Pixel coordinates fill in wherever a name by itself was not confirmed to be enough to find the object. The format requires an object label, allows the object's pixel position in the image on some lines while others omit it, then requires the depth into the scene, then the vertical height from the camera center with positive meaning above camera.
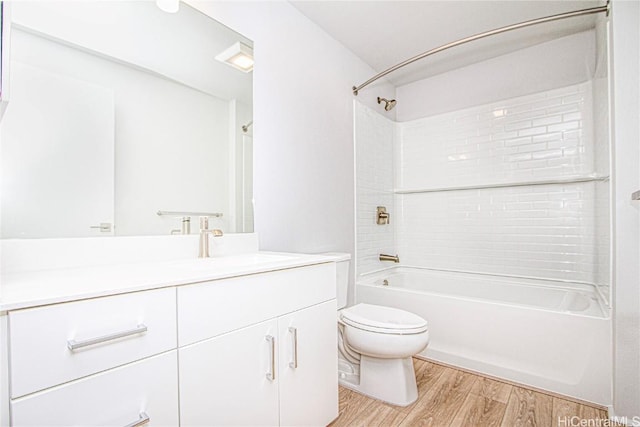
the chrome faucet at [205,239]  1.46 -0.11
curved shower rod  1.64 +1.09
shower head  2.86 +1.03
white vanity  0.67 -0.36
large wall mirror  1.06 +0.38
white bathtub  1.66 -0.70
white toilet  1.59 -0.73
